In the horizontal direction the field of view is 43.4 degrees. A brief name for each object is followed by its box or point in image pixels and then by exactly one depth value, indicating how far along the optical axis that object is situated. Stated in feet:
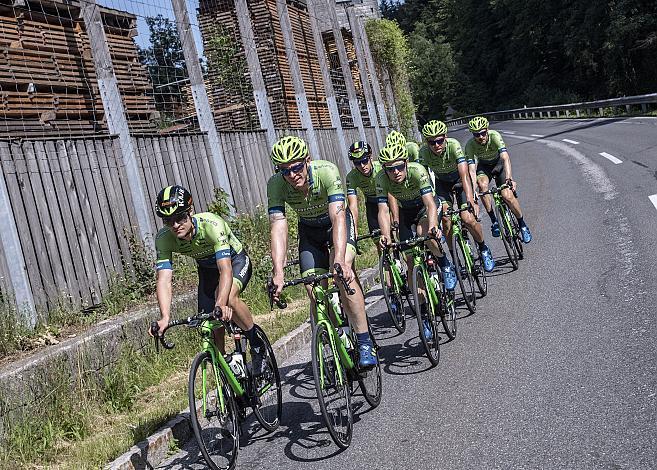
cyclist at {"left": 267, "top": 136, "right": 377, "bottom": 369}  21.11
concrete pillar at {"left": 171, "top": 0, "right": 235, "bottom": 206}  39.34
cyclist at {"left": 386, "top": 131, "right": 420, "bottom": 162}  31.18
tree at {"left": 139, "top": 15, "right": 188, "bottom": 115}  39.17
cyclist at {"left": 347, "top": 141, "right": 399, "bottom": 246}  30.35
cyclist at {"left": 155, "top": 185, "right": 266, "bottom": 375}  19.72
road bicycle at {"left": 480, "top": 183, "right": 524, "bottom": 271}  37.47
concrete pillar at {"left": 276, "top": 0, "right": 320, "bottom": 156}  55.72
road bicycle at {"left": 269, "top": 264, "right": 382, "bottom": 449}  18.81
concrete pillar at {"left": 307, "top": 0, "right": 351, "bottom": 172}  63.26
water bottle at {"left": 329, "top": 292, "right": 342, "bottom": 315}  21.91
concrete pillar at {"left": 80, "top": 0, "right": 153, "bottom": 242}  31.60
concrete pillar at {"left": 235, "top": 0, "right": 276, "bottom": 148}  48.16
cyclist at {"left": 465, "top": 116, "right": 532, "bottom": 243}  38.78
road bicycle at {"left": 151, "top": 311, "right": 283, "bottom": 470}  18.48
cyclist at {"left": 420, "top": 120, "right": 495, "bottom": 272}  33.42
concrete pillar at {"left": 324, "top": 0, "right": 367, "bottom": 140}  77.05
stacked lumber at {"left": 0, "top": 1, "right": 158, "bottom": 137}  43.16
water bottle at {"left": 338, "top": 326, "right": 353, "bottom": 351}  20.92
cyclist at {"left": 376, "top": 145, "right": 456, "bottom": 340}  26.78
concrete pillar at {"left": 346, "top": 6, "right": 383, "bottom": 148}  87.92
